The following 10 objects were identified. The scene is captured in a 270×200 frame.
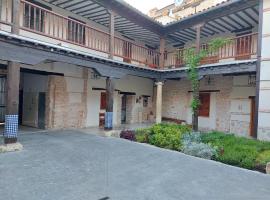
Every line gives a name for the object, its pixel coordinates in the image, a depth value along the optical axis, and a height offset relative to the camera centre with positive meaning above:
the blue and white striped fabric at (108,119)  8.59 -1.07
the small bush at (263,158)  5.37 -1.69
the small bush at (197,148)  6.17 -1.68
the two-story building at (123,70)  6.94 +1.18
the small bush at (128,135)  8.21 -1.69
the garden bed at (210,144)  5.65 -1.62
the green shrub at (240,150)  5.54 -1.62
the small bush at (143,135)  7.95 -1.66
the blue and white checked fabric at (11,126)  5.75 -1.01
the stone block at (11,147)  5.63 -1.64
